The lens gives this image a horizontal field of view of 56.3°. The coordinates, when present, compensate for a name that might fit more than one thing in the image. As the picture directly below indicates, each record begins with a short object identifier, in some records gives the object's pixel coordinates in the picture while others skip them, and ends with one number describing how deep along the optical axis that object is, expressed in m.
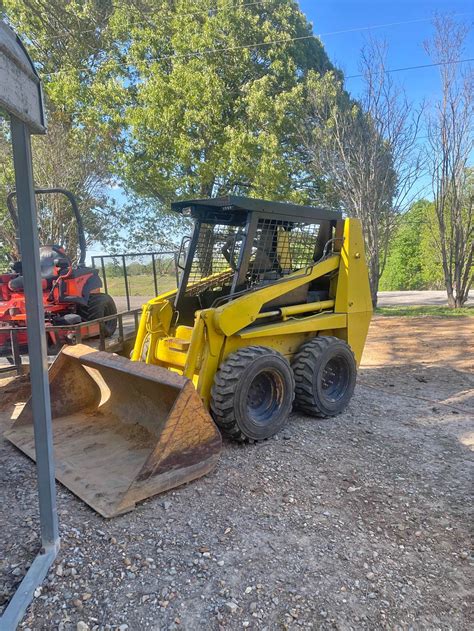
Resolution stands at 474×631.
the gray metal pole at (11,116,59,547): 1.99
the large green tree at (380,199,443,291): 29.08
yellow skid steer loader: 2.95
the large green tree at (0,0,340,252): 13.69
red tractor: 6.27
